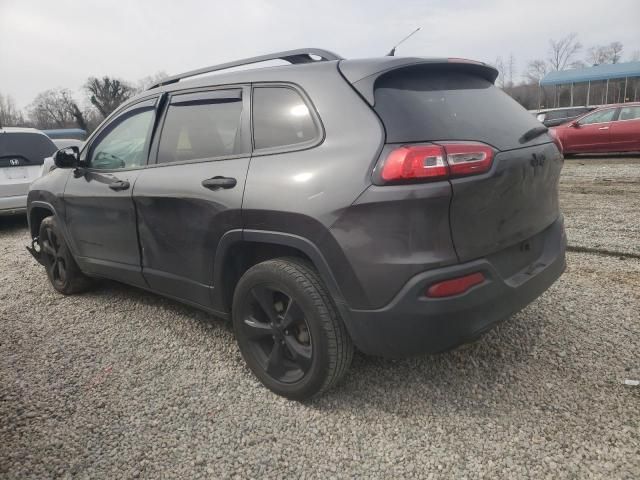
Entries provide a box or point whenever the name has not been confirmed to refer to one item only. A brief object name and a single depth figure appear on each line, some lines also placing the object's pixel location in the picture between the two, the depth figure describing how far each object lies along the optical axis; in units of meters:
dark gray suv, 1.95
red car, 11.53
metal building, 41.41
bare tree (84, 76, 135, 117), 62.24
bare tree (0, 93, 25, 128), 78.49
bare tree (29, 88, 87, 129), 74.38
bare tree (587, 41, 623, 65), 68.06
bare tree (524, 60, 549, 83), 65.44
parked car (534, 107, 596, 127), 18.07
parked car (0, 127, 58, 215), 7.12
